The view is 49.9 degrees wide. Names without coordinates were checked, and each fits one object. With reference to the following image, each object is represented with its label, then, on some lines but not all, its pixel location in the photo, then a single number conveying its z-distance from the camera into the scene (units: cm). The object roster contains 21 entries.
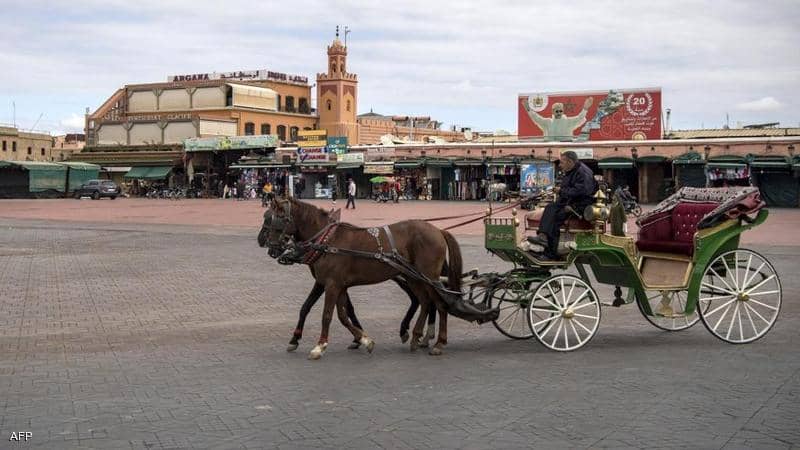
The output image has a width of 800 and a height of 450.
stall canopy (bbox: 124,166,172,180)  6456
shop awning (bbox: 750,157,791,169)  4228
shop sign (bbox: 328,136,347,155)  5725
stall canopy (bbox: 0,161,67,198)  6175
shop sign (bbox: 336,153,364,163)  5628
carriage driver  872
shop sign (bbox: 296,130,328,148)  5844
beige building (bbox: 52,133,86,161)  8638
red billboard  5297
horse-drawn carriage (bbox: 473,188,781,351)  878
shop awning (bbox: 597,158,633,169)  4709
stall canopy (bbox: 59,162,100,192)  6383
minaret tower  8325
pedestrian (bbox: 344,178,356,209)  4166
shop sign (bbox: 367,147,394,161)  5609
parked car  5997
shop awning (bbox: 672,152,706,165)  4478
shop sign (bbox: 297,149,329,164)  5765
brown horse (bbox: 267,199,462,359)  849
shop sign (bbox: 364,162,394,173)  5500
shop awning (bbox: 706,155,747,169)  4347
